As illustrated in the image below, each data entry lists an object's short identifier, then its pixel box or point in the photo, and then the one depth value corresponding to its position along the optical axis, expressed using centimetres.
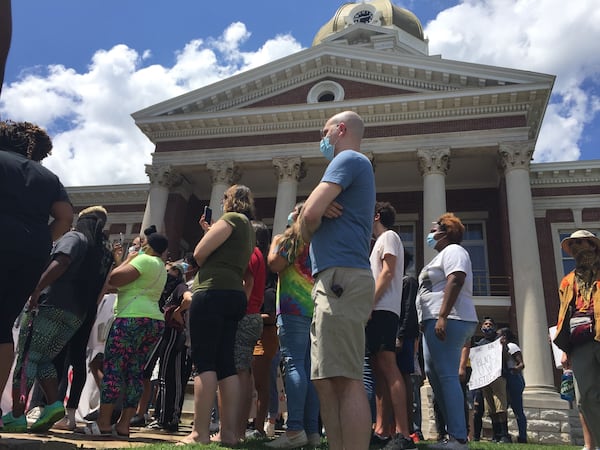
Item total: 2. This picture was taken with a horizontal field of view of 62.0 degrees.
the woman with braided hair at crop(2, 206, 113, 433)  396
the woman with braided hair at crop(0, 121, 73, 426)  309
